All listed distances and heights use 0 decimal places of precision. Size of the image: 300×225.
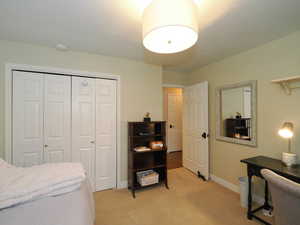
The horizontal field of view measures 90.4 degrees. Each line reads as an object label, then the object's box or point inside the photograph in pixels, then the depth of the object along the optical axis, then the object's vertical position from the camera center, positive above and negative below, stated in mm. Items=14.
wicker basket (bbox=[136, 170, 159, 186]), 2635 -1163
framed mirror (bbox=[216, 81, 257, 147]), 2395 -6
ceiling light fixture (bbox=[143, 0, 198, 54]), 1015 +678
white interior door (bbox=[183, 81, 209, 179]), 3062 -356
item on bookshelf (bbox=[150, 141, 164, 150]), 2746 -595
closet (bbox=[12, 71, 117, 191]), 2217 -148
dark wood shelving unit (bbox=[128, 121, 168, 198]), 2633 -756
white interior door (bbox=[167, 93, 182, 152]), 5309 -338
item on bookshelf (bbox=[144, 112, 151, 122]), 2750 -94
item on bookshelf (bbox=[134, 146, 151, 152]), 2638 -648
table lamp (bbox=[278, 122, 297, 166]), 1771 -289
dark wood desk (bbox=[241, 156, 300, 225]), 1588 -644
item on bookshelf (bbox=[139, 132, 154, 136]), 2745 -388
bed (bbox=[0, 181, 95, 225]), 961 -681
